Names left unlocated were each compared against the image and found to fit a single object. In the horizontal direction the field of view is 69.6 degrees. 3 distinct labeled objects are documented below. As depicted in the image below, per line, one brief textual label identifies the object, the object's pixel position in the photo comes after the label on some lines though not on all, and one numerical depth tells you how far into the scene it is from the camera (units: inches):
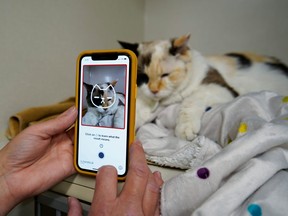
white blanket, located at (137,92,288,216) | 11.4
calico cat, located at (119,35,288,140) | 31.8
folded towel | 27.5
